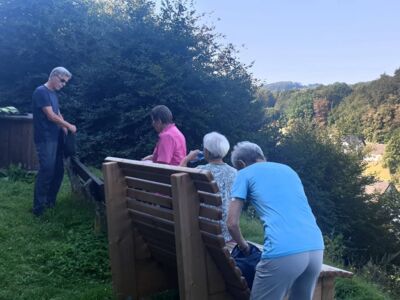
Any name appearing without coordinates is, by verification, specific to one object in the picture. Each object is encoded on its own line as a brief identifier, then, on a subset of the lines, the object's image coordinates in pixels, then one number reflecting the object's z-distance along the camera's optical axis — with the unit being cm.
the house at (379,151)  5636
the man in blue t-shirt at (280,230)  308
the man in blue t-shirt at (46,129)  585
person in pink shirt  490
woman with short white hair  407
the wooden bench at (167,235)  315
